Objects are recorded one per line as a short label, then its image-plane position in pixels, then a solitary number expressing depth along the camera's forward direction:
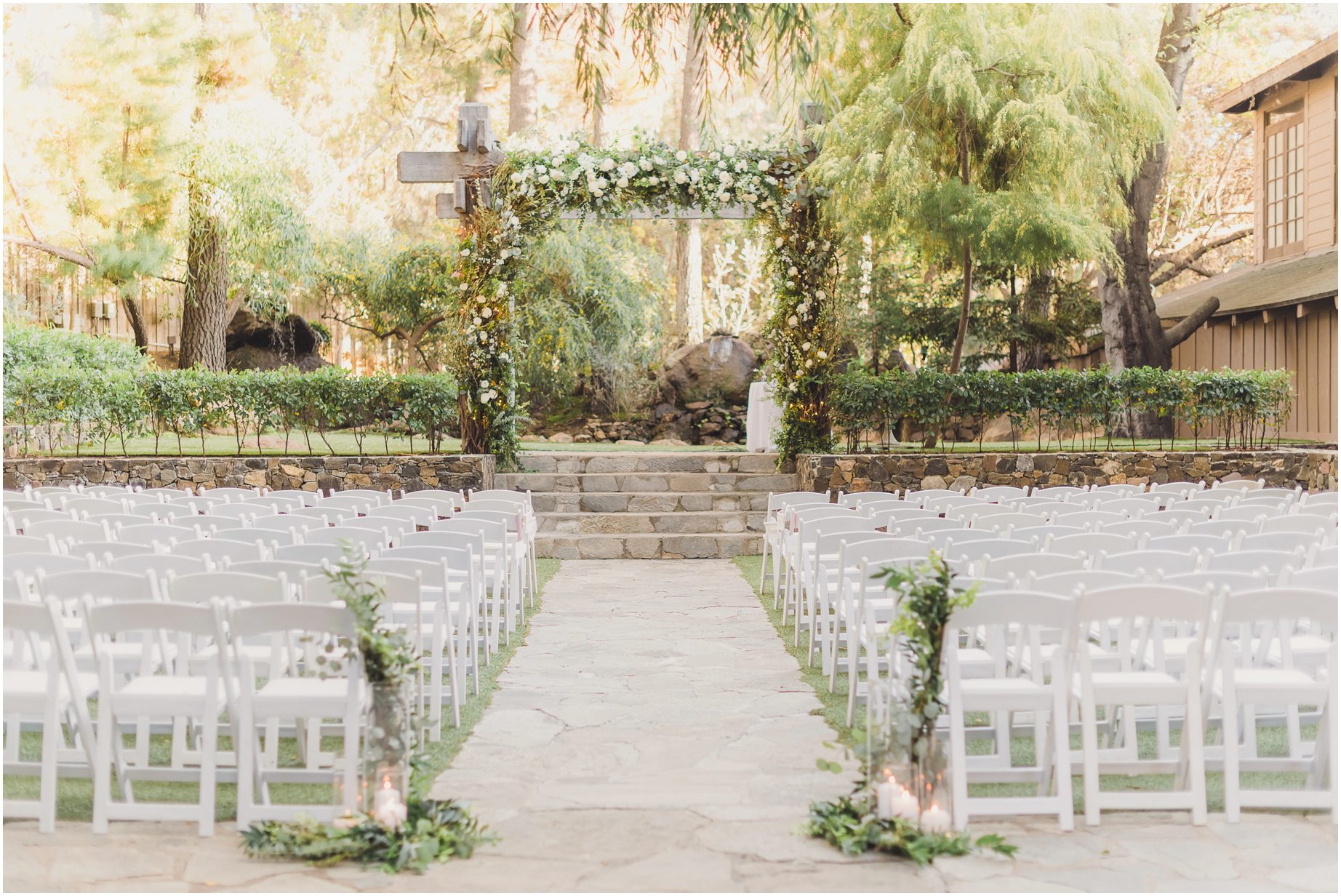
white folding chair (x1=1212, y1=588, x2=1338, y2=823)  3.86
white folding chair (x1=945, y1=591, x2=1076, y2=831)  3.86
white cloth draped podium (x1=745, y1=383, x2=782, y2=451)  14.37
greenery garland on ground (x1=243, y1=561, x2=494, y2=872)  3.58
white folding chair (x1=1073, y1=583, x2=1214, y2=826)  3.91
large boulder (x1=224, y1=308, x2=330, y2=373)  23.25
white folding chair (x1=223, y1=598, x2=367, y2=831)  3.79
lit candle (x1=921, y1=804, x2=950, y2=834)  3.67
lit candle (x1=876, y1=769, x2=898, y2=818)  3.72
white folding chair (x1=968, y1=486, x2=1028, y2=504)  9.16
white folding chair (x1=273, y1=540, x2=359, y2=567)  5.45
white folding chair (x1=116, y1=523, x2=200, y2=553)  6.50
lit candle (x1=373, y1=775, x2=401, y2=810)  3.70
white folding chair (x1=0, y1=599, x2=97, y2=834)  3.80
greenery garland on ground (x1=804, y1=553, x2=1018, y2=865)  3.62
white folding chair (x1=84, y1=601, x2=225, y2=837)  3.79
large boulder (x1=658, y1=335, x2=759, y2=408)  20.02
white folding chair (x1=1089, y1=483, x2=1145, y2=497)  9.35
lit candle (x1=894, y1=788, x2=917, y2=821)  3.69
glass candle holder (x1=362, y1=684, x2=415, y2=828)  3.71
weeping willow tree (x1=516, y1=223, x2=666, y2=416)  19.00
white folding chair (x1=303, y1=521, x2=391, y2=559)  6.21
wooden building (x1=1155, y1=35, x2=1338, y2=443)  16.44
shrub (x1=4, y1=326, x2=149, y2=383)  14.87
